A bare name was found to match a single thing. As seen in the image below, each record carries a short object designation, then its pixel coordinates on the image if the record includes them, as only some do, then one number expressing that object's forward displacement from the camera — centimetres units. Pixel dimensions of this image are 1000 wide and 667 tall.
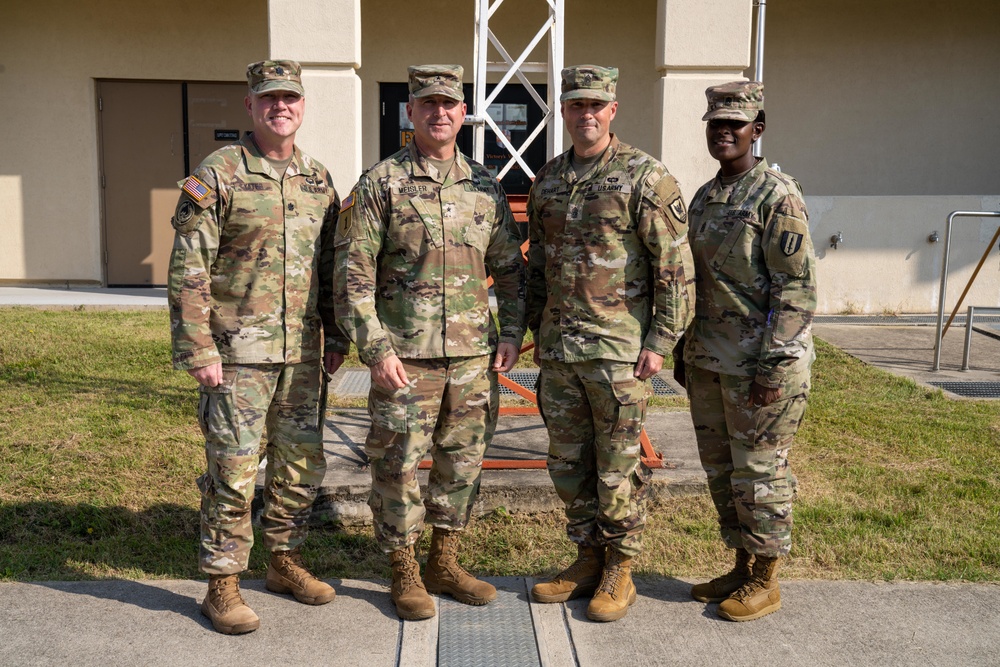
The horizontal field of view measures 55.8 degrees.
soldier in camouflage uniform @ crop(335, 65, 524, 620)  343
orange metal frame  482
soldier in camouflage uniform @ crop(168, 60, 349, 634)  334
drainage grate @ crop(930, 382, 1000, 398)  688
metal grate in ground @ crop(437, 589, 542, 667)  323
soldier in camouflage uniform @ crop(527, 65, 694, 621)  341
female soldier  335
